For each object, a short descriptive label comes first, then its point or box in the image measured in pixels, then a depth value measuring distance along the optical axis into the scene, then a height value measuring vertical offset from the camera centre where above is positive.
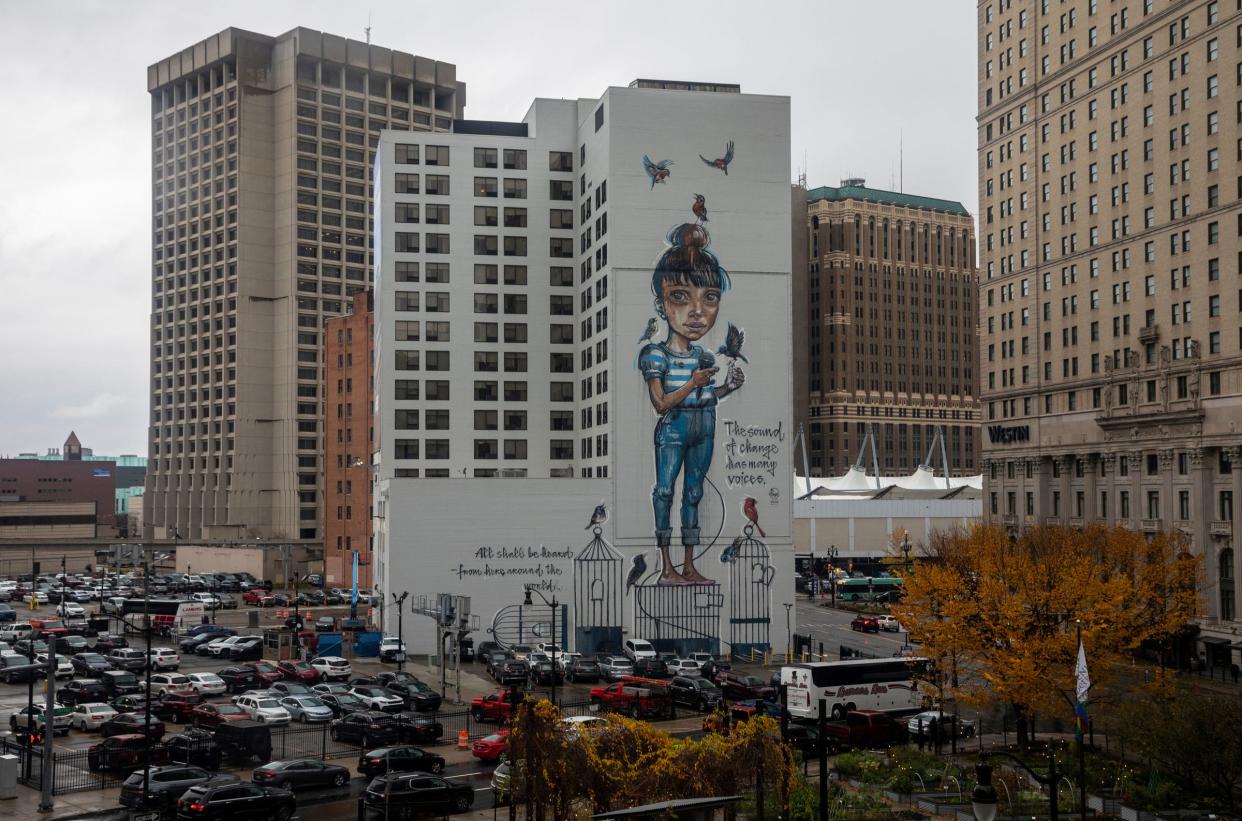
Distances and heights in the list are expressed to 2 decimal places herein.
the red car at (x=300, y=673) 72.50 -11.66
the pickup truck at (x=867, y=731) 53.00 -11.36
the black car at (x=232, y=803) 39.06 -10.54
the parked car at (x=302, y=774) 43.72 -10.82
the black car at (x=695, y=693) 62.00 -11.26
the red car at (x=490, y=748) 48.81 -10.93
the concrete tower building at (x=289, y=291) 198.12 +30.77
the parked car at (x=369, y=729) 52.19 -10.87
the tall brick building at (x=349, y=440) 155.75 +4.92
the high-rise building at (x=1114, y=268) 91.81 +17.80
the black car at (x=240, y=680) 70.69 -11.74
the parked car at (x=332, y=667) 73.25 -11.50
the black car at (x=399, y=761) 45.91 -10.80
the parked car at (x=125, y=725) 54.14 -10.97
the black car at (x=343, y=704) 59.19 -11.12
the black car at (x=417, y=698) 62.50 -11.41
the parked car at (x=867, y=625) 100.56 -12.62
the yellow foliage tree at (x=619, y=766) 33.94 -8.19
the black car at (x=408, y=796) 40.09 -10.63
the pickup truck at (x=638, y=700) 59.41 -11.06
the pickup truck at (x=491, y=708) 57.00 -10.92
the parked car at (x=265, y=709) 57.19 -10.99
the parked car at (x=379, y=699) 59.50 -10.94
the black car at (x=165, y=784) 41.44 -10.55
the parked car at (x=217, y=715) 55.12 -10.82
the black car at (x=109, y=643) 84.12 -11.55
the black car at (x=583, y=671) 72.44 -11.67
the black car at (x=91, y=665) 72.00 -11.13
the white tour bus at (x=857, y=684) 56.25 -9.94
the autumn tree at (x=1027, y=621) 50.75 -6.89
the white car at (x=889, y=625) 101.81 -12.74
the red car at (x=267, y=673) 70.38 -11.39
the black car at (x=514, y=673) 70.50 -11.51
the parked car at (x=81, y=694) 63.66 -11.25
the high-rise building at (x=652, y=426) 86.88 +3.73
